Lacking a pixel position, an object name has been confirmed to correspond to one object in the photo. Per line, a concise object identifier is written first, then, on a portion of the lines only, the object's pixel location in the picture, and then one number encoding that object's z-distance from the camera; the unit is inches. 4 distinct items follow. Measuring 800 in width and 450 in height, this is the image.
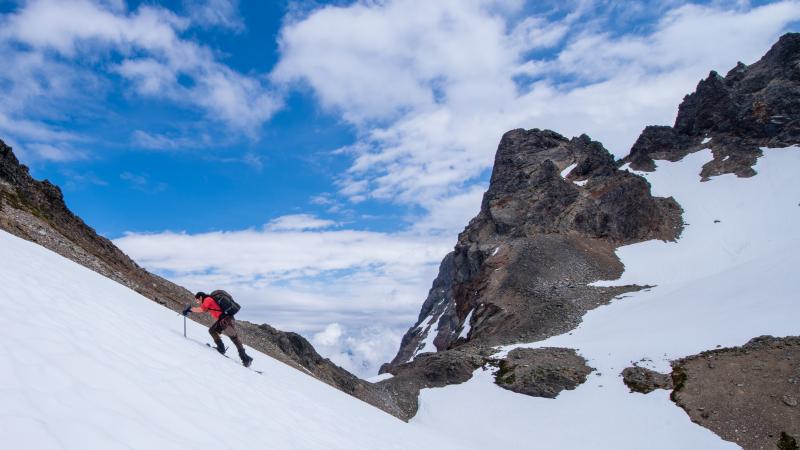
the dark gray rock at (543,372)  1373.0
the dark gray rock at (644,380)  1230.9
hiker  583.8
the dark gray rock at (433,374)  1572.3
